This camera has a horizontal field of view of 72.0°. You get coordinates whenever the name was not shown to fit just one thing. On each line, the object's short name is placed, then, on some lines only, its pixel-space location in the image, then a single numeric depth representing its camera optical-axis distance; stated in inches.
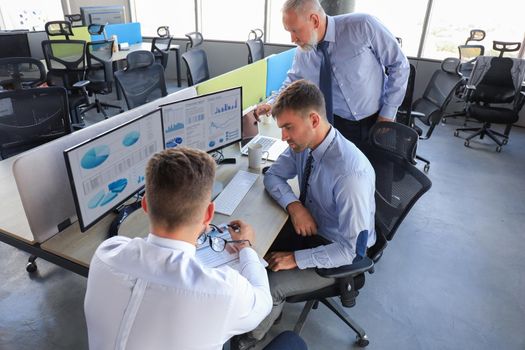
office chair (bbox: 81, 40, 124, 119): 185.3
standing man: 86.2
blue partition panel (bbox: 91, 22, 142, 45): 230.1
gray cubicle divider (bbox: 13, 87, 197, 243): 52.7
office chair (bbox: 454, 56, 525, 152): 166.7
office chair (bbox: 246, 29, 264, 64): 217.3
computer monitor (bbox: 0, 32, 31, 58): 198.7
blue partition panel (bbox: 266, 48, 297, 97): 136.4
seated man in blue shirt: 55.2
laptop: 91.8
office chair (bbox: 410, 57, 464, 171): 137.3
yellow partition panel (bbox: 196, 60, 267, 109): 94.4
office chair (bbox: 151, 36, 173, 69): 224.2
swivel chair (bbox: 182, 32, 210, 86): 141.3
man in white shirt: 30.9
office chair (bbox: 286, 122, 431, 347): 60.2
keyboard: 66.9
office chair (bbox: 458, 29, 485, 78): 191.5
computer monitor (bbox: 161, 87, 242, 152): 68.1
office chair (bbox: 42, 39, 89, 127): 172.9
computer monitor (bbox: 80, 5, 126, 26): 220.5
